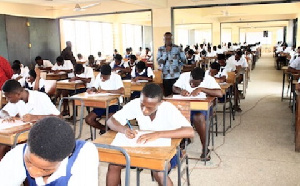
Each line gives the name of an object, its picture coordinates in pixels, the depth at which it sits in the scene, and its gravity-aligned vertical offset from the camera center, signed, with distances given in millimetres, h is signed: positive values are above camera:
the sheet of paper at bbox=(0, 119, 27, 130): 2789 -656
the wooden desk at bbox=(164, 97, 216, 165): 3637 -676
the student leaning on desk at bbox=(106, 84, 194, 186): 2422 -577
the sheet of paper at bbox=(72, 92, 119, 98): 4529 -641
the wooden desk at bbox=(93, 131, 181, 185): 1978 -703
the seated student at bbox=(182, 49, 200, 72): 11531 -303
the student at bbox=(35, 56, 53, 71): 8586 -349
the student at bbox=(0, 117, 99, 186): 1185 -469
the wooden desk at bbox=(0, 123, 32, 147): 2557 -689
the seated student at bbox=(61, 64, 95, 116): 6047 -523
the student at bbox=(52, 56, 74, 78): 7772 -359
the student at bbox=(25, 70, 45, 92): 5282 -512
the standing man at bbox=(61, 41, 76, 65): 8837 -59
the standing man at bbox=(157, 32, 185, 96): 5852 -219
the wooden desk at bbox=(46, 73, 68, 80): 7301 -570
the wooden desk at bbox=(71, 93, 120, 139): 4180 -691
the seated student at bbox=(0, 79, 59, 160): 2992 -533
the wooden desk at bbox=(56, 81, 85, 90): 5870 -638
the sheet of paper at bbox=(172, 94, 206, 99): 3988 -621
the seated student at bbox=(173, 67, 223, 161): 3914 -538
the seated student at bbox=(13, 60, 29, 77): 6993 -416
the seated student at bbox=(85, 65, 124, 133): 4578 -590
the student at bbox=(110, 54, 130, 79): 7731 -441
